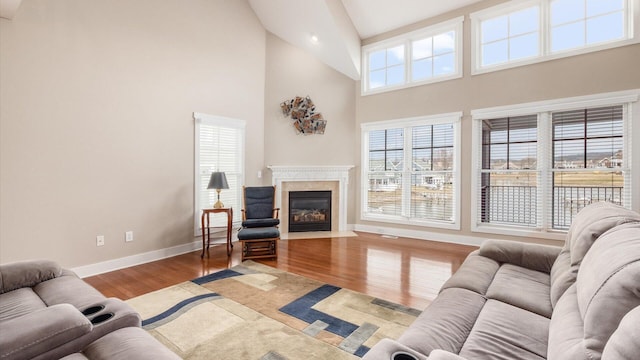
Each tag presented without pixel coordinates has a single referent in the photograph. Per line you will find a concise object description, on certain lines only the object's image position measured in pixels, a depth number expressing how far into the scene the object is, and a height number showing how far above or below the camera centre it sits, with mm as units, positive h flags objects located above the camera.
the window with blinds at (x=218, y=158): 4727 +352
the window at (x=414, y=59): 5359 +2331
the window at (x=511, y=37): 4738 +2341
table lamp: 4461 -22
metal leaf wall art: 5875 +1298
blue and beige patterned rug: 2172 -1191
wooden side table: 4422 -686
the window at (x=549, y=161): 4230 +304
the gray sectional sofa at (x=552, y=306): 975 -634
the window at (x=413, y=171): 5453 +189
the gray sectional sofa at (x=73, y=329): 1181 -692
